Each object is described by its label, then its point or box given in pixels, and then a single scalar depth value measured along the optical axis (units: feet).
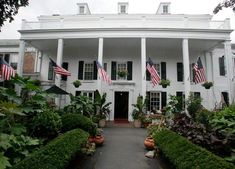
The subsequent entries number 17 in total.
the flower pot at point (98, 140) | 27.48
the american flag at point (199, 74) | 40.39
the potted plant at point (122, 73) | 52.34
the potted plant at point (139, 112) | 46.44
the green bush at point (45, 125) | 20.58
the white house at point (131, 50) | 51.70
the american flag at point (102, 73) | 43.62
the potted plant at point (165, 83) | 50.88
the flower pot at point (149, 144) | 26.40
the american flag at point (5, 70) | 30.09
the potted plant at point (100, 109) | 46.09
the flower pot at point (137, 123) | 46.39
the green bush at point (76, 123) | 24.43
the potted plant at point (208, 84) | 47.55
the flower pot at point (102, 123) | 45.96
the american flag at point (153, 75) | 43.24
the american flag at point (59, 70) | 42.83
